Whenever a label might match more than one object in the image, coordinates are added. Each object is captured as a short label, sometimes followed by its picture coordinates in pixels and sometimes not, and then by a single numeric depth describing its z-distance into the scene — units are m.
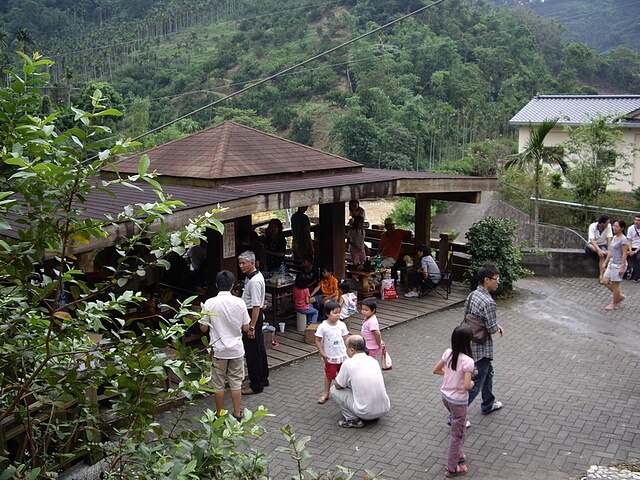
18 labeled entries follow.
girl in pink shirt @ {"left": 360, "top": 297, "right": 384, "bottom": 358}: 7.47
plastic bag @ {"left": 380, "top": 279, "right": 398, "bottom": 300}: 11.56
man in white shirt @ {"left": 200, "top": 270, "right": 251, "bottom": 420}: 6.69
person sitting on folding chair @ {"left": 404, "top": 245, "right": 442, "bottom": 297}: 11.56
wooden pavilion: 8.30
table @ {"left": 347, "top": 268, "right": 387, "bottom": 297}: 11.34
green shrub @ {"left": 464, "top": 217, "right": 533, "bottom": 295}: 11.84
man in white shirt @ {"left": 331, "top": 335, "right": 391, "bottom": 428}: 6.74
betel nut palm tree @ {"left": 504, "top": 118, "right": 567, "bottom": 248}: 17.33
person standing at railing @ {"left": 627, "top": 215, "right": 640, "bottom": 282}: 12.50
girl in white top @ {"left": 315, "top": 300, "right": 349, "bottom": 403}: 7.34
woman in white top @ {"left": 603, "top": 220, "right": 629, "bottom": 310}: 10.74
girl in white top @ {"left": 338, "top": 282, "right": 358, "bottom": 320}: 9.72
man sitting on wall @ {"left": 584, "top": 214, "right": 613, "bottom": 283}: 12.62
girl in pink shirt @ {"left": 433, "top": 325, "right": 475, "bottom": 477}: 5.82
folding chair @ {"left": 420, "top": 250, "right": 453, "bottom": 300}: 11.66
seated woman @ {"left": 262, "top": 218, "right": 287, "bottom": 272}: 11.79
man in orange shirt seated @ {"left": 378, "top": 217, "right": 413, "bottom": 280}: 12.38
